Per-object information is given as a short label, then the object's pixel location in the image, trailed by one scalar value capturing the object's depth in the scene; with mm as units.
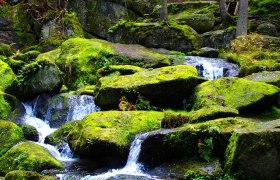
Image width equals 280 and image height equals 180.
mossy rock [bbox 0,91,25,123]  12375
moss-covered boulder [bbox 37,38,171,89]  15414
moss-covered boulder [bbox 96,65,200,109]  11305
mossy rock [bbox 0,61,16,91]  13875
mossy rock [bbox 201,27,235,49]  19844
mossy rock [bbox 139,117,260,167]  8195
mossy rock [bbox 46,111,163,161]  9047
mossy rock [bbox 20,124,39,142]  11258
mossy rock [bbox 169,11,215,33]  22266
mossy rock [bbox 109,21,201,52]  18984
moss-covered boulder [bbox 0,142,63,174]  8844
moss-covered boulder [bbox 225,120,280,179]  6938
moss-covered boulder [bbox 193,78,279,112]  9953
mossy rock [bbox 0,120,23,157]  10297
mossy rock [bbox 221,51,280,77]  13211
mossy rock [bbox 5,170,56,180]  7410
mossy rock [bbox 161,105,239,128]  9188
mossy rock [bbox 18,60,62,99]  13375
